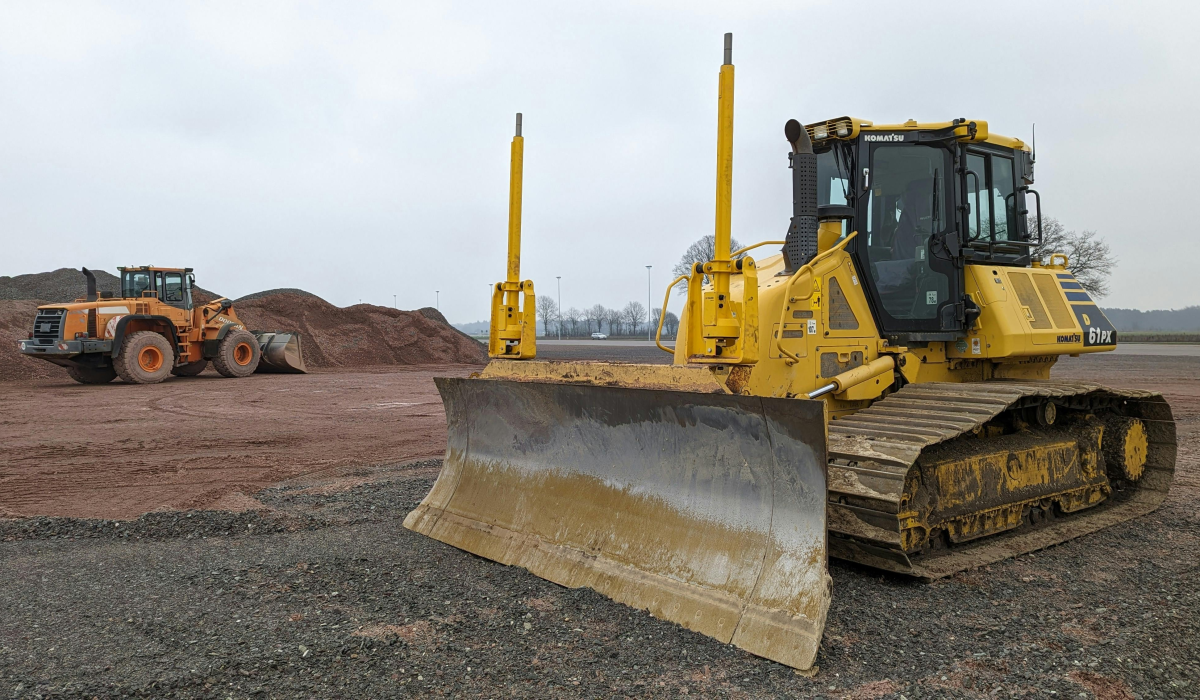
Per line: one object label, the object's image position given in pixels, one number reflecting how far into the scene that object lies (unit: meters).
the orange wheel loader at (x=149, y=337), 17.88
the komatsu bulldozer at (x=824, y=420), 4.11
